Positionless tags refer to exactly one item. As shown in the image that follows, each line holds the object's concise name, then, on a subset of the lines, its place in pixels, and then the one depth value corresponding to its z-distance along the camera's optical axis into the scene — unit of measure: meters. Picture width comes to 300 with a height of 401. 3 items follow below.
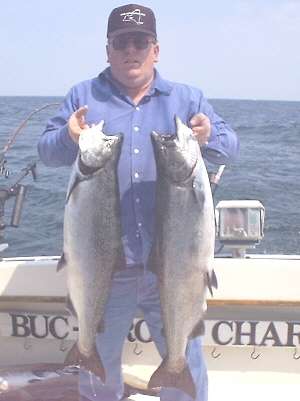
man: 3.16
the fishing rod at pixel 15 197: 4.32
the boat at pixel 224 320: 4.07
